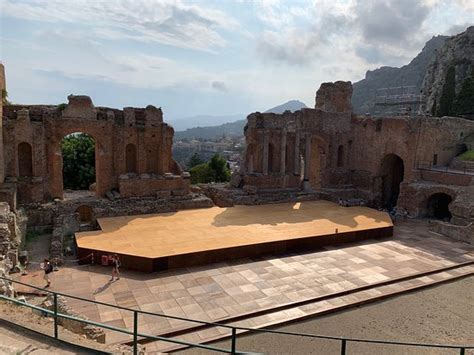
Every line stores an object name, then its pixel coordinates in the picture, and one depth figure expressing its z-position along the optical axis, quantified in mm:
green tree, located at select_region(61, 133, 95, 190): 31266
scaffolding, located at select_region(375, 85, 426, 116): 42406
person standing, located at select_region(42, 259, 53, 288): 13581
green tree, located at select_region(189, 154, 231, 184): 44438
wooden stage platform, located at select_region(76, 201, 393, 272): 15078
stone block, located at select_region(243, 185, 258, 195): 25797
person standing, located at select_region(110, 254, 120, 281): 13844
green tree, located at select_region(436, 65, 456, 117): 45031
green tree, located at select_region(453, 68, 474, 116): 42406
